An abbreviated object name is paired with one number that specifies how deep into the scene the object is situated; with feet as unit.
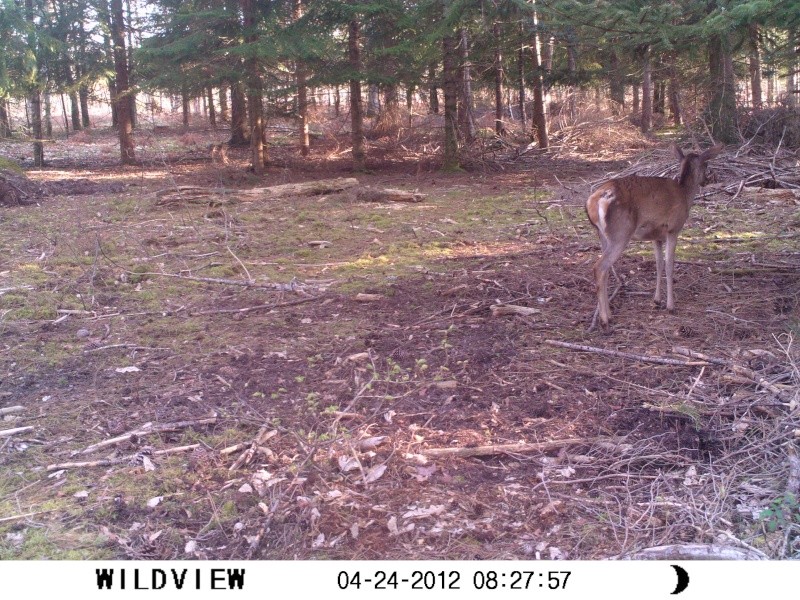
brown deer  22.63
